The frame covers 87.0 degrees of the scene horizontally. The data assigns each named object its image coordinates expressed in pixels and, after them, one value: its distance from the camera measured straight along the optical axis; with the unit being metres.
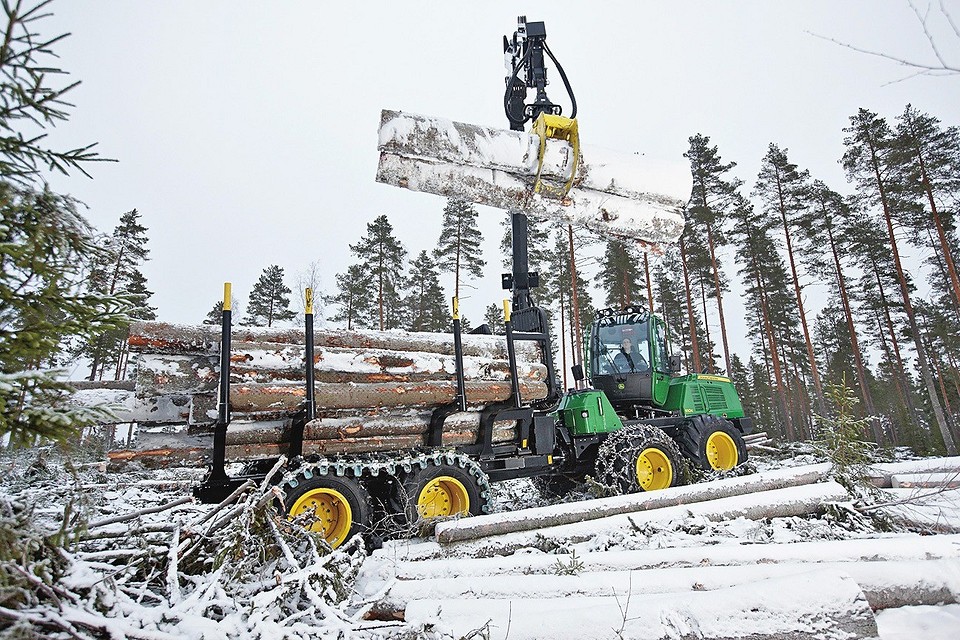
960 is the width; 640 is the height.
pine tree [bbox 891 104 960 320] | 18.65
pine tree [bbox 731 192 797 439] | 24.39
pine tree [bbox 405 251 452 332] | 28.12
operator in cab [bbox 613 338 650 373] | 8.80
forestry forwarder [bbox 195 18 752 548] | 5.17
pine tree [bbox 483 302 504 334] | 31.12
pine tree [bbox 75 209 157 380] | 20.61
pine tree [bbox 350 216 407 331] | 27.59
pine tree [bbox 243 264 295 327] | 31.11
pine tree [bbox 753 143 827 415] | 23.70
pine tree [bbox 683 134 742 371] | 22.94
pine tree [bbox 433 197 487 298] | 26.12
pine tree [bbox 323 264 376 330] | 28.28
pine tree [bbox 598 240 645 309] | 24.39
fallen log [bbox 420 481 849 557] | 4.67
